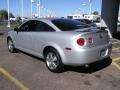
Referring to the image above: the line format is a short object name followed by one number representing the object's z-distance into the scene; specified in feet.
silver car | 9.21
